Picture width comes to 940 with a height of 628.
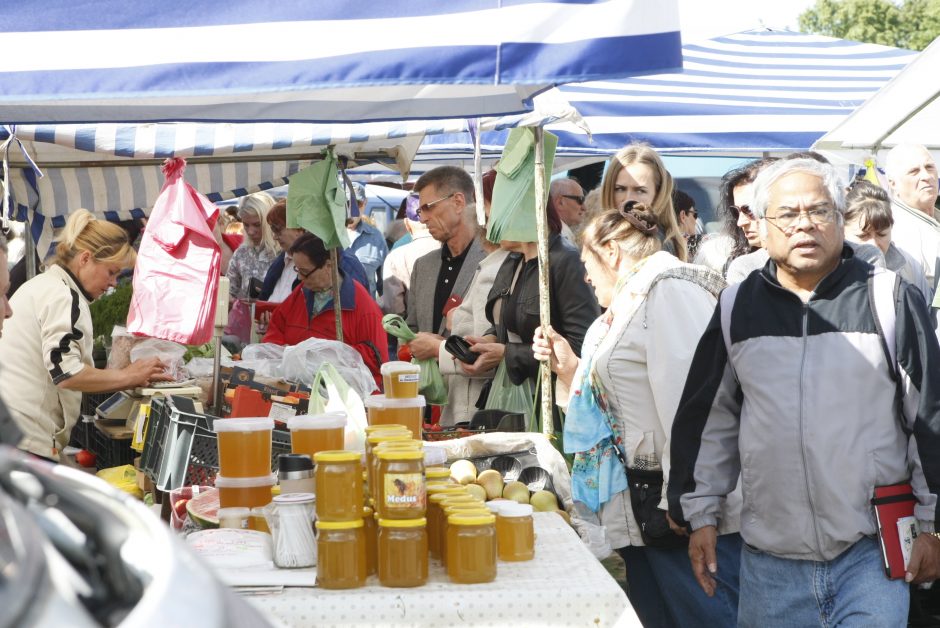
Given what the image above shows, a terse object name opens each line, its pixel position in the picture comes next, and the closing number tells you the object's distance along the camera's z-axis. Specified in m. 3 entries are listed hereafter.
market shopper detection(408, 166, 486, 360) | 6.27
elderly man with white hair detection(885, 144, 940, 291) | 6.27
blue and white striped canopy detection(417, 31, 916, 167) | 8.53
